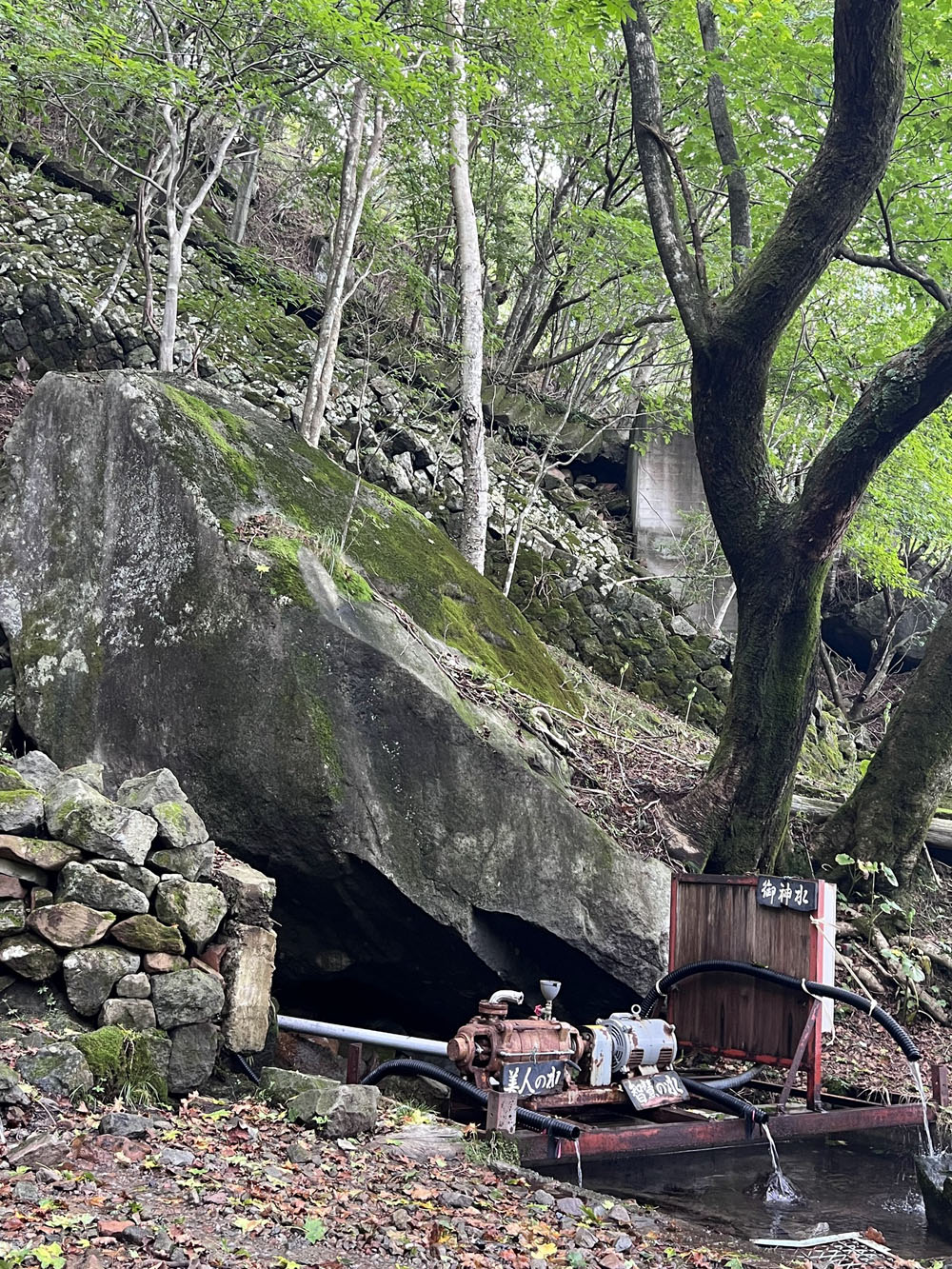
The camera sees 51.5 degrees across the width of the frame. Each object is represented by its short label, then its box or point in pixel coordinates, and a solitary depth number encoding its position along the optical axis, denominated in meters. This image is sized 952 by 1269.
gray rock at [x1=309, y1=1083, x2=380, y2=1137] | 4.50
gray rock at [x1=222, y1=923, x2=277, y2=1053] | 5.00
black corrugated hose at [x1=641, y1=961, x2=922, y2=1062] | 6.19
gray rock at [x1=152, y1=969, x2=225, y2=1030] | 4.68
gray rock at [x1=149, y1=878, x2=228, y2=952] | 4.90
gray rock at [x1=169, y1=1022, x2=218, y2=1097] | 4.66
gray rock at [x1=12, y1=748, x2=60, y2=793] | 5.29
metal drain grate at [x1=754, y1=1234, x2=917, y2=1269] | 4.47
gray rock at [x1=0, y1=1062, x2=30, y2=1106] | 3.81
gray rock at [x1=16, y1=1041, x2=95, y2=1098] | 4.07
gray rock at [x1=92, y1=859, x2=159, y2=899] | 4.78
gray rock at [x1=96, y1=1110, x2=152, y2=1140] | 3.91
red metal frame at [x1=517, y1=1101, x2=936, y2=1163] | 5.16
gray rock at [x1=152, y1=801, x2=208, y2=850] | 5.05
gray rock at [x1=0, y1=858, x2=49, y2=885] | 4.57
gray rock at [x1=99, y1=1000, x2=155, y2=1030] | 4.51
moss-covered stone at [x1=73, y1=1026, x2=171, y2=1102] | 4.29
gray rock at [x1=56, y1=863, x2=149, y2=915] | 4.64
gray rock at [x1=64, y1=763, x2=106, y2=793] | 5.35
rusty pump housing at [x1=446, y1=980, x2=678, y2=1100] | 5.38
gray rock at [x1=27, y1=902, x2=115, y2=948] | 4.51
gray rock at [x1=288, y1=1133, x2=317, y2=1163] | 4.06
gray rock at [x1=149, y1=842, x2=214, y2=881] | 5.02
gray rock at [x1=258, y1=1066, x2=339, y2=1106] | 4.86
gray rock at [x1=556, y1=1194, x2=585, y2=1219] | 4.31
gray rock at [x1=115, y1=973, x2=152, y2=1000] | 4.59
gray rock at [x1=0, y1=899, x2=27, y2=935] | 4.43
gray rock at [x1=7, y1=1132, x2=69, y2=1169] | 3.47
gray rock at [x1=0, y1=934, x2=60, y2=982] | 4.42
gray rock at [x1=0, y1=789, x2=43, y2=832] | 4.65
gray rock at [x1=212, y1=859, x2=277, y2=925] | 5.25
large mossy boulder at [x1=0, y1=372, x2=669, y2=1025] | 6.11
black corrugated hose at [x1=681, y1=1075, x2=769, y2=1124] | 5.85
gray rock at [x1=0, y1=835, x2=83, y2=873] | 4.58
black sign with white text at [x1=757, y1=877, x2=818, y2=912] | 6.59
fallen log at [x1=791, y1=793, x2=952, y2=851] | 9.76
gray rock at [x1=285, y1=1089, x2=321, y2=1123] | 4.54
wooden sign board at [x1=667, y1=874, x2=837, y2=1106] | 6.61
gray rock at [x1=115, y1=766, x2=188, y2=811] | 5.22
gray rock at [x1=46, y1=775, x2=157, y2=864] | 4.75
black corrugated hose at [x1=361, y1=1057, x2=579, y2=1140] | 5.03
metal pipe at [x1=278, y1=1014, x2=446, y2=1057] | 5.81
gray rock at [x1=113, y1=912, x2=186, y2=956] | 4.69
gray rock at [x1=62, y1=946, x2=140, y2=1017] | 4.47
